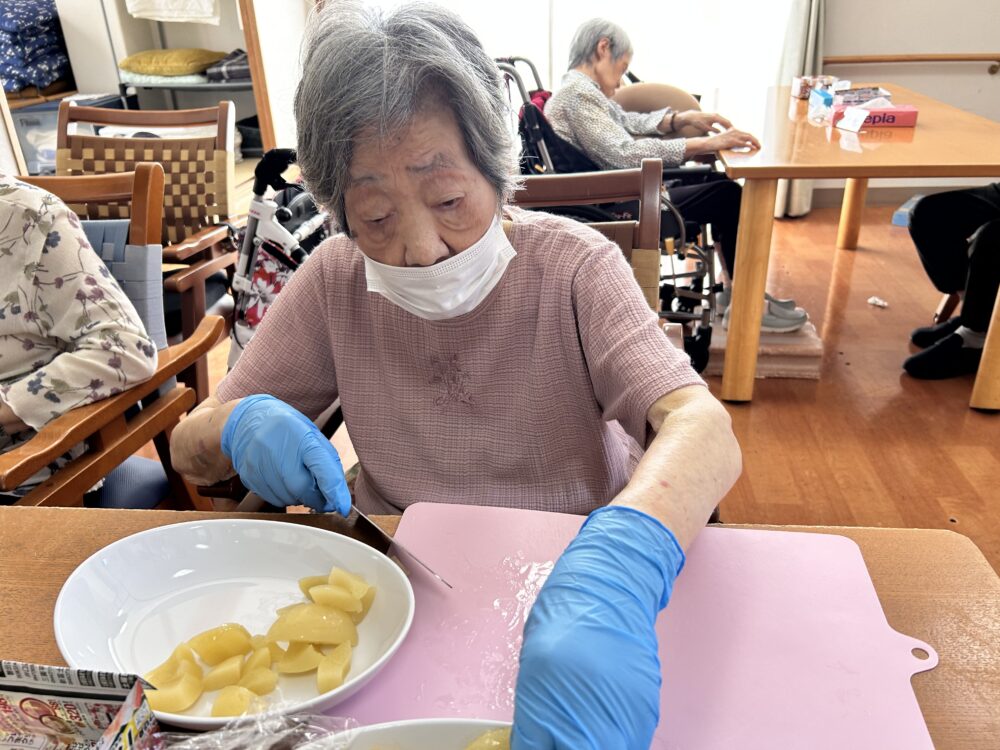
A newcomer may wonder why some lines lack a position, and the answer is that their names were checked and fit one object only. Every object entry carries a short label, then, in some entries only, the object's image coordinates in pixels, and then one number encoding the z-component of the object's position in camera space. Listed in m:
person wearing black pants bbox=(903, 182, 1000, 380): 2.56
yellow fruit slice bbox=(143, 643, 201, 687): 0.61
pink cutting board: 0.57
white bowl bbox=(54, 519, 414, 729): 0.67
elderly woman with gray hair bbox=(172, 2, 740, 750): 0.61
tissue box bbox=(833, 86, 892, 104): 3.13
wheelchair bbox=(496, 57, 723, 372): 2.69
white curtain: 4.14
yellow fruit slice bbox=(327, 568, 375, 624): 0.70
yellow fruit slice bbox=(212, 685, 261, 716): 0.57
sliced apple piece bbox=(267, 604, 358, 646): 0.65
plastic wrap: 0.53
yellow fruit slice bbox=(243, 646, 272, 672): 0.63
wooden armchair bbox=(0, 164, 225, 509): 1.11
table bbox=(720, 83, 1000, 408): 2.14
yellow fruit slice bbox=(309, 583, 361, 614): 0.69
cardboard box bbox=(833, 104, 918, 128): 2.72
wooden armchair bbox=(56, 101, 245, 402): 2.42
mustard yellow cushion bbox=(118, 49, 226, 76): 3.89
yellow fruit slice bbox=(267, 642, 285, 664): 0.64
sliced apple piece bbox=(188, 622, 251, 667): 0.63
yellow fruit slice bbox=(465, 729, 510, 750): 0.52
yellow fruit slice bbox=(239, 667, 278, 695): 0.60
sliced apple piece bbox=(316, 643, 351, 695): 0.61
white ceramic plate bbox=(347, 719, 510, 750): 0.53
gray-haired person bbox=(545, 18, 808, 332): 2.79
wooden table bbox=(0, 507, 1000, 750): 0.59
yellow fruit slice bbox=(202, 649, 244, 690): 0.61
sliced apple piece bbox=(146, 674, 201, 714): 0.58
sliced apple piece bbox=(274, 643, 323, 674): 0.63
